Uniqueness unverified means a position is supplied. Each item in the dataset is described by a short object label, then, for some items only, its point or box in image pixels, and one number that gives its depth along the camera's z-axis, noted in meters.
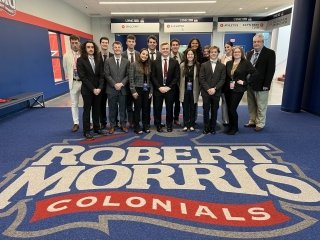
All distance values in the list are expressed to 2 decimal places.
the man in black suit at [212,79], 3.95
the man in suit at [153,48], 4.24
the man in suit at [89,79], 3.77
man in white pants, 4.13
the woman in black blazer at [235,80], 3.91
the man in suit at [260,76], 4.11
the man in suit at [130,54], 4.18
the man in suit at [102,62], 4.13
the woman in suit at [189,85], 4.07
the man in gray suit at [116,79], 3.97
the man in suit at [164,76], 4.03
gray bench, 4.95
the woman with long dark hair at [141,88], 4.02
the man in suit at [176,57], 4.38
